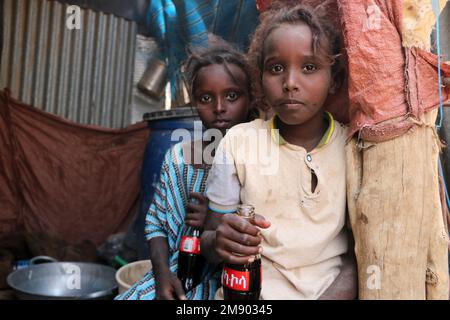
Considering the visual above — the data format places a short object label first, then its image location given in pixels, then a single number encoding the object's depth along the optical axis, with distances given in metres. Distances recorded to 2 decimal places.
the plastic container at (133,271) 2.00
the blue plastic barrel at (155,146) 2.63
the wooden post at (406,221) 0.94
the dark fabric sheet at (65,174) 3.21
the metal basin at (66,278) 2.18
